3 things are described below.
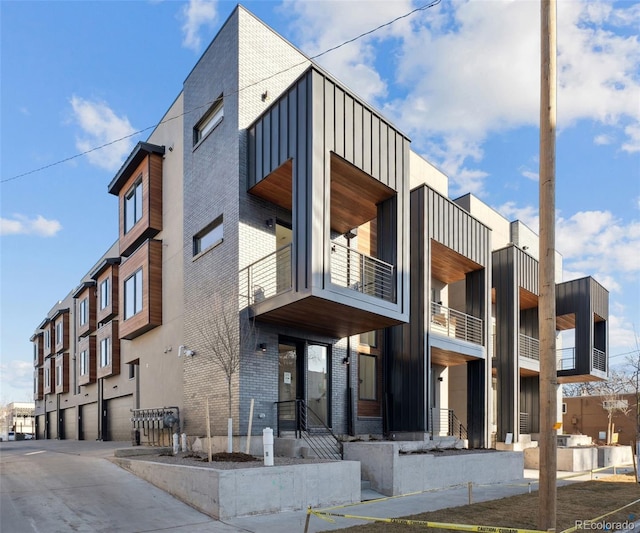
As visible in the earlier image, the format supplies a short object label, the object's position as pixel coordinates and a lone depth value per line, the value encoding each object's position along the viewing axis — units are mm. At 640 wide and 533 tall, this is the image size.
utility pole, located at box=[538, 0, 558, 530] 8492
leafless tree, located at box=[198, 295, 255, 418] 14133
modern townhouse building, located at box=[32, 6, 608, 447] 14359
